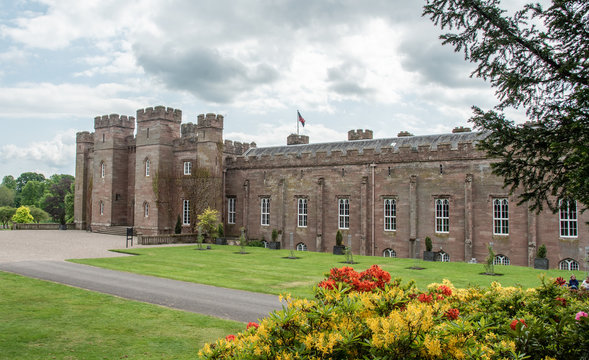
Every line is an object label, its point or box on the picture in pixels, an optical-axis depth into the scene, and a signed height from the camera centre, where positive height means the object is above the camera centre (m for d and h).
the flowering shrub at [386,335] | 4.51 -1.35
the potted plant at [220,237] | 38.99 -2.61
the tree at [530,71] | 8.48 +2.66
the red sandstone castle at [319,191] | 30.20 +1.31
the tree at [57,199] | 79.19 +1.25
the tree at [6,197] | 107.56 +2.12
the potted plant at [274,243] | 36.88 -2.90
